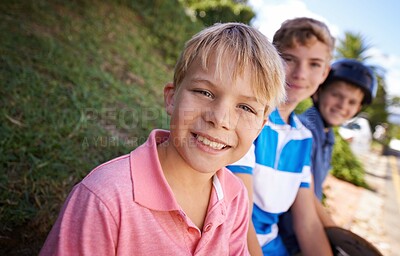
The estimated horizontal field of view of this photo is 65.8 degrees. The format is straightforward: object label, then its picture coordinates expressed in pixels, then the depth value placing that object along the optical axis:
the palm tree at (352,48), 17.89
